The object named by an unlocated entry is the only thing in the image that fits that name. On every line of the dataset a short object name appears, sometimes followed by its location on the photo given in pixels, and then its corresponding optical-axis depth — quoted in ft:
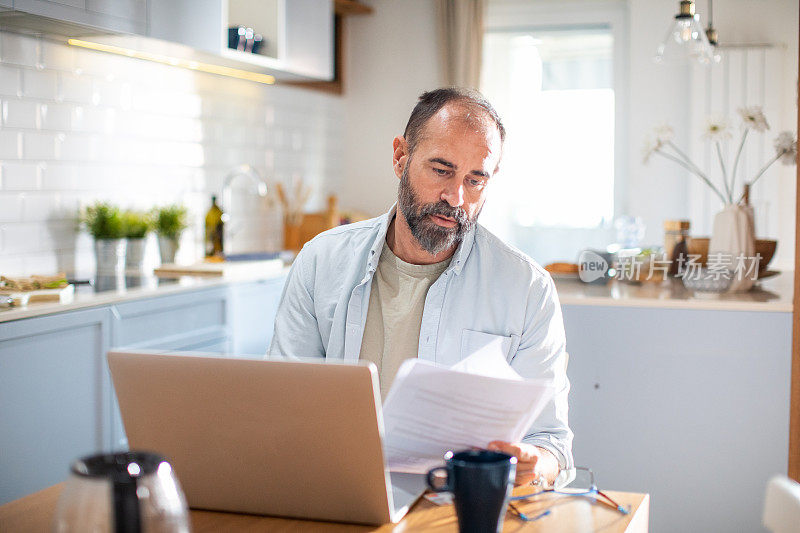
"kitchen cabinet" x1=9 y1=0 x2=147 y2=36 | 9.29
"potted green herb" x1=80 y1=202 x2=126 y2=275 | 11.35
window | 17.62
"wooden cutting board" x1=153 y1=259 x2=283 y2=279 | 11.60
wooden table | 3.79
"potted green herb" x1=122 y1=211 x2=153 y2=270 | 11.76
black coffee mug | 3.14
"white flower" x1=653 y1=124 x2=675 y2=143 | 11.26
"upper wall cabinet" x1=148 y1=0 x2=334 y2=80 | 11.36
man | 5.63
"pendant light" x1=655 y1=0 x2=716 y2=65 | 10.45
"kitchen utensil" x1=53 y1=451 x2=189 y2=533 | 2.25
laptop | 3.45
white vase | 10.41
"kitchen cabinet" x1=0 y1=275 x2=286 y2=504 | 8.38
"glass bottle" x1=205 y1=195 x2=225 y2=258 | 13.24
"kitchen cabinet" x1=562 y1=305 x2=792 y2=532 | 9.50
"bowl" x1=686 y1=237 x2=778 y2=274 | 10.63
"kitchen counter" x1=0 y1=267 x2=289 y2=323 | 8.43
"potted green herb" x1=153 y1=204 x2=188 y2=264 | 12.51
